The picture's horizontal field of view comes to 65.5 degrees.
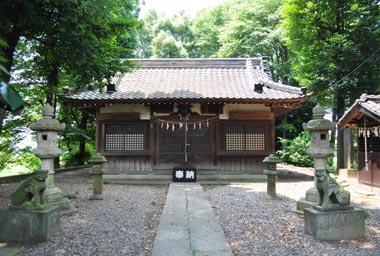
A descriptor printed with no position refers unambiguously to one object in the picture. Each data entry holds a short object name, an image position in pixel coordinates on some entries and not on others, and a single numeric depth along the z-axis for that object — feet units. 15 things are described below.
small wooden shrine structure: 32.01
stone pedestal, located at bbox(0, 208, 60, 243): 14.98
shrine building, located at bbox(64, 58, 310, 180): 39.37
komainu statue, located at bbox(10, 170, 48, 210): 15.48
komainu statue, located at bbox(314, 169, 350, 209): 15.49
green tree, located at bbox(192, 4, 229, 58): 95.71
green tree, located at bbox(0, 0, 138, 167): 21.61
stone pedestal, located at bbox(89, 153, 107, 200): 26.81
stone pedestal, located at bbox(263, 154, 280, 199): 26.76
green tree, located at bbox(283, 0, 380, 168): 43.57
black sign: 37.70
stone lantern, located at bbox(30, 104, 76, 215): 20.53
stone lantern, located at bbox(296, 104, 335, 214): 20.67
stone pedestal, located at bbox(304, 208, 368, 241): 15.24
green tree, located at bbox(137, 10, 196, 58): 99.76
